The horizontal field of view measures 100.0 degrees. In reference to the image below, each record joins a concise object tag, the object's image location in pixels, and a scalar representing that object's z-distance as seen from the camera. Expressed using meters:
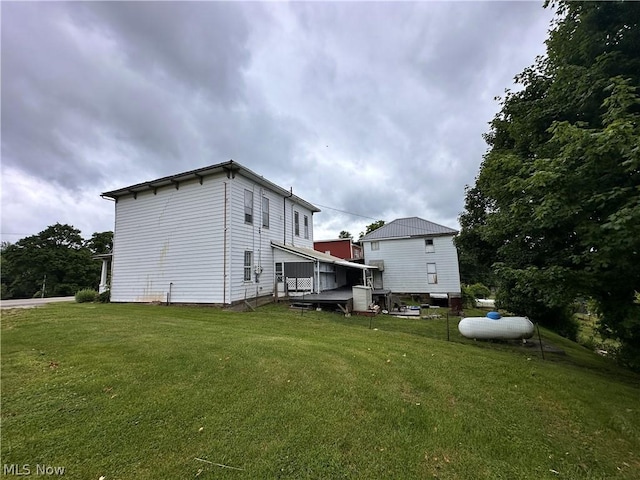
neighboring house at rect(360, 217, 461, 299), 22.47
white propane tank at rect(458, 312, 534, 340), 8.83
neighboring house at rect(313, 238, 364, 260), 27.69
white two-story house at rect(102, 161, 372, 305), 12.91
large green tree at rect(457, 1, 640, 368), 4.65
